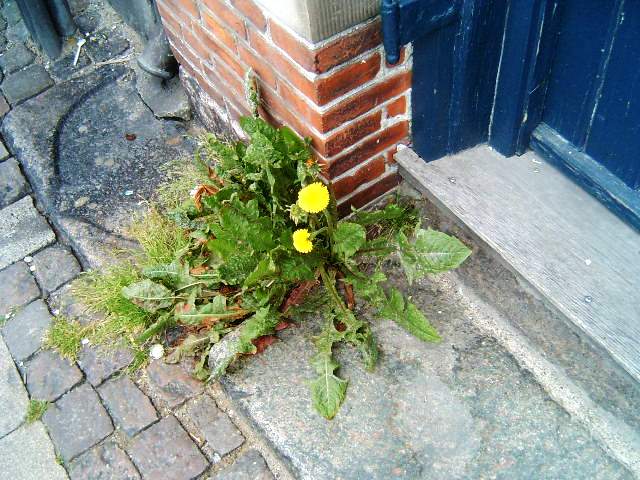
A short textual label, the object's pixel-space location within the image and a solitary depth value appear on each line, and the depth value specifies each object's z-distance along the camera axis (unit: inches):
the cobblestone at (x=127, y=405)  82.4
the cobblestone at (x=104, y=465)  78.3
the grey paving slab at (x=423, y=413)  68.9
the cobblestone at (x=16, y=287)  97.3
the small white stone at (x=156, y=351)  87.4
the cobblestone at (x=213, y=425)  78.4
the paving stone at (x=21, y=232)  103.7
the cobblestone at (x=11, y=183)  111.3
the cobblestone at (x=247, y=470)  75.1
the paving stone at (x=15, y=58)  133.5
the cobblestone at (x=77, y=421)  81.7
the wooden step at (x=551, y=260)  67.6
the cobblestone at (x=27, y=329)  92.0
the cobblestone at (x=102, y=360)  87.7
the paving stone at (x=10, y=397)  85.5
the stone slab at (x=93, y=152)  104.0
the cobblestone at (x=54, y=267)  98.8
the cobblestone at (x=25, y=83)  126.6
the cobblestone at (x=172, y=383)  83.4
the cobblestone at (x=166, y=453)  76.9
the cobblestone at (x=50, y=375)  87.2
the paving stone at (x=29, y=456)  80.4
